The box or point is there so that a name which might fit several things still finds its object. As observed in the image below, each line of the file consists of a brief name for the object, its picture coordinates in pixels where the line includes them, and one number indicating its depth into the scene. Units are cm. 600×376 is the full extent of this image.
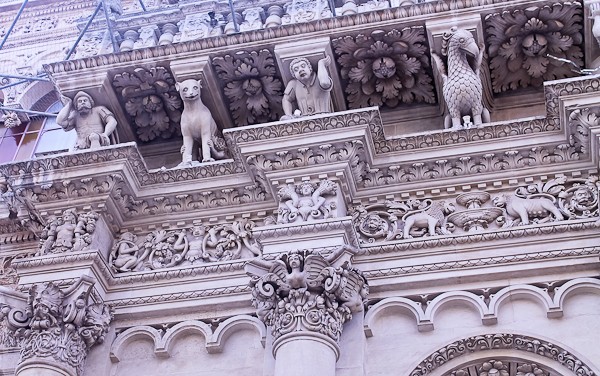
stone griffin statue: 1206
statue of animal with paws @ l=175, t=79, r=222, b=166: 1287
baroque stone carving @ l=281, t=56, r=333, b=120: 1232
